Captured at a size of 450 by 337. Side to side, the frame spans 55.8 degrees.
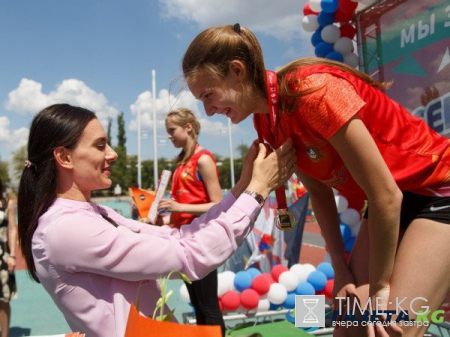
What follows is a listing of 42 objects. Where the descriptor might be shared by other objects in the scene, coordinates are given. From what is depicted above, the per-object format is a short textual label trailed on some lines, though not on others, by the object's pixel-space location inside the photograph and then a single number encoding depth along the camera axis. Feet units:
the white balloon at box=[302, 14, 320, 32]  17.47
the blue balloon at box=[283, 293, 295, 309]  14.64
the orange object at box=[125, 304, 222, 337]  2.93
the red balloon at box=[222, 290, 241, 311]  14.08
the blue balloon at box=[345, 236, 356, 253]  16.06
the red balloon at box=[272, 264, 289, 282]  15.74
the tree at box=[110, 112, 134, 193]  130.81
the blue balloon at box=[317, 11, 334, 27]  16.66
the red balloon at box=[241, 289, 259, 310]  14.12
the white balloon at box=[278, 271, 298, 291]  14.92
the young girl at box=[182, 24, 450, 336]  4.20
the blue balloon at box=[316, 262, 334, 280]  15.21
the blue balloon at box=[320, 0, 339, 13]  16.16
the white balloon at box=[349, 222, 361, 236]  16.11
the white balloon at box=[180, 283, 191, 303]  14.33
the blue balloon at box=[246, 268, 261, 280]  15.71
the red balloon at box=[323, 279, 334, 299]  14.67
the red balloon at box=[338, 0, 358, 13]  15.92
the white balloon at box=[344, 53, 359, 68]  16.81
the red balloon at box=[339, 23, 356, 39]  16.94
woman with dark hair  4.46
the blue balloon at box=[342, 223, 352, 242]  15.95
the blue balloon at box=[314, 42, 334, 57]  16.98
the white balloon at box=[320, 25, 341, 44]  16.69
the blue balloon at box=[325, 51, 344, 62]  16.78
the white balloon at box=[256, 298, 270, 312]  14.55
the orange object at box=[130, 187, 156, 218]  13.66
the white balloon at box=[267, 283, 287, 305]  14.49
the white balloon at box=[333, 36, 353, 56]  16.67
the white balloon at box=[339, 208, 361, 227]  16.20
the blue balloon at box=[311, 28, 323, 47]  17.42
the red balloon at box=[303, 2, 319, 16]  17.73
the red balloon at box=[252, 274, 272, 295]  14.52
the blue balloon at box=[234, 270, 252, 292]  14.64
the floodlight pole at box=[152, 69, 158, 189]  46.96
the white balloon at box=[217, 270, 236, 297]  14.55
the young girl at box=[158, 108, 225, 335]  10.09
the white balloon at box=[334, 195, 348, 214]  16.49
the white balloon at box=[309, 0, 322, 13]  16.71
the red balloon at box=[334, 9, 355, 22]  16.38
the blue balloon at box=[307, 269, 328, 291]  14.76
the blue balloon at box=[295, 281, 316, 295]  14.53
